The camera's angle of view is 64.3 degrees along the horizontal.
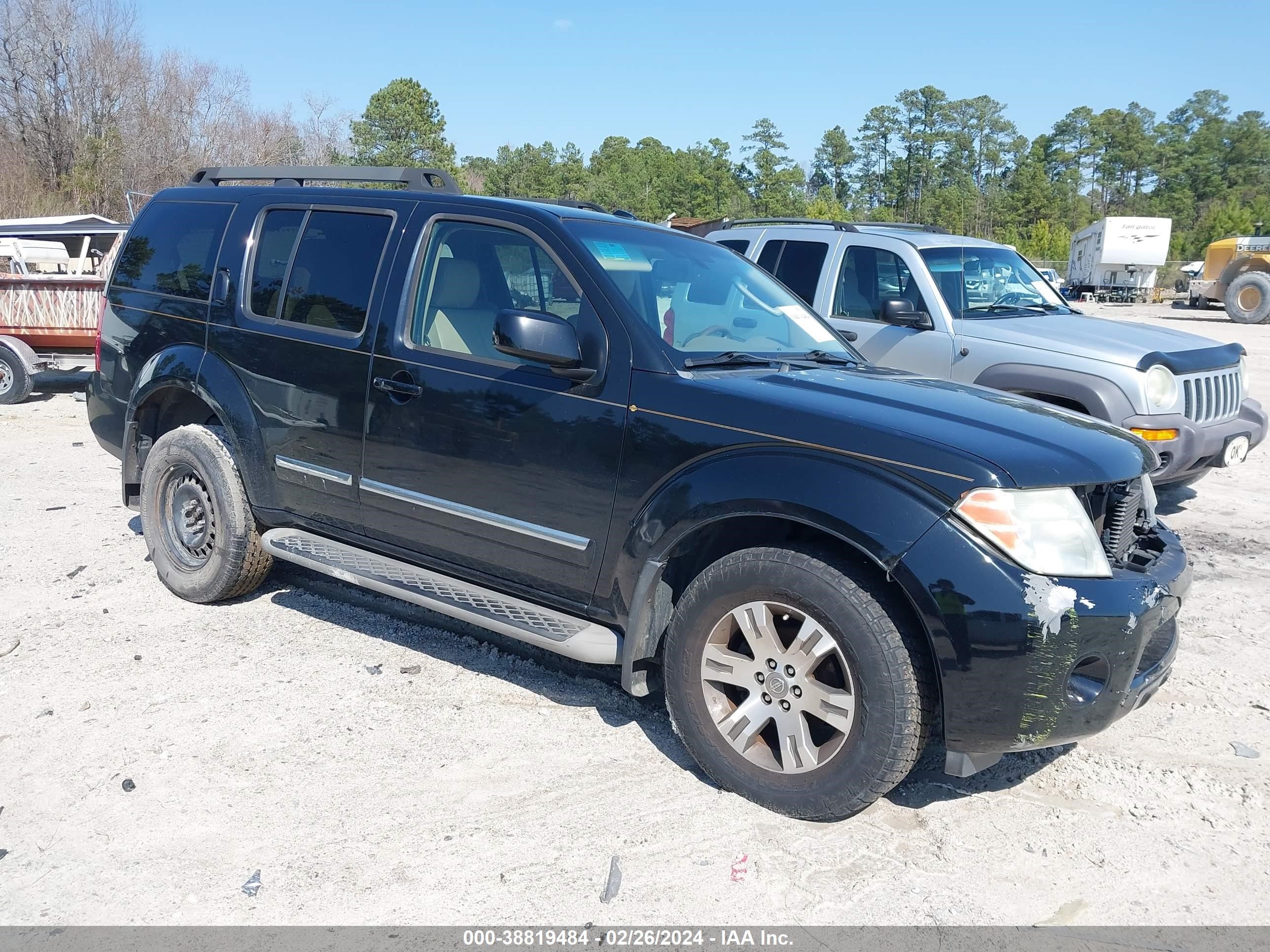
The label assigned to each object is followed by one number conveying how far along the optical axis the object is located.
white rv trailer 40.50
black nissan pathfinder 3.02
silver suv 6.54
